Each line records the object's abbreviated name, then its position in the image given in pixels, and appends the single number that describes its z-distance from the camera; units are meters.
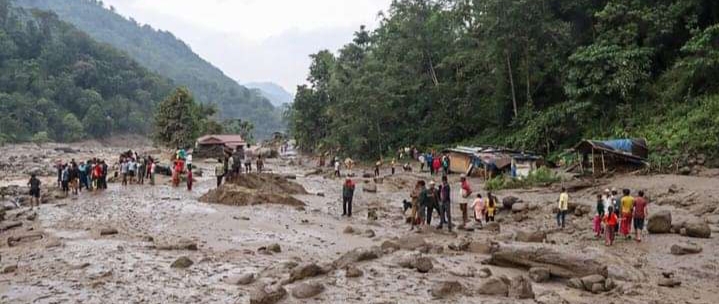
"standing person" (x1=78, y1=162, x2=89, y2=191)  29.34
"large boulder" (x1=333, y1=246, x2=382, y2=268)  13.23
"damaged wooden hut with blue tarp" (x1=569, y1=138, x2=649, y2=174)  28.95
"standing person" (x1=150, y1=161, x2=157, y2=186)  32.25
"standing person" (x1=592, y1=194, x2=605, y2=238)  17.53
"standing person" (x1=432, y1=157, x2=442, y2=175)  40.66
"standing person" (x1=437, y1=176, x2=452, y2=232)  19.22
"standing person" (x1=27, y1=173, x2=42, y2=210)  25.25
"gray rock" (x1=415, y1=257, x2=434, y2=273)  12.69
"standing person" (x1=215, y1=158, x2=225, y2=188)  29.42
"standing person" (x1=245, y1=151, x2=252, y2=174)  42.19
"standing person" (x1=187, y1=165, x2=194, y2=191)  30.19
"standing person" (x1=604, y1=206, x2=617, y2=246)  16.47
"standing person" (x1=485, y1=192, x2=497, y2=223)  21.12
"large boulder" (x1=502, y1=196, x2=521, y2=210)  24.16
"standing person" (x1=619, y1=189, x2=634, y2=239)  16.91
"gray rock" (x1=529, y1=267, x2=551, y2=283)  12.17
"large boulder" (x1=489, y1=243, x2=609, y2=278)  12.15
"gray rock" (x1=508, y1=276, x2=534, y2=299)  10.86
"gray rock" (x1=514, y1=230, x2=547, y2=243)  16.62
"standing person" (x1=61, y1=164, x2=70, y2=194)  28.42
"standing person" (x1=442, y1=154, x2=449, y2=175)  39.12
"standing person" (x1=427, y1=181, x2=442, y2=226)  19.77
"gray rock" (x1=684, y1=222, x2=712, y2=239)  16.58
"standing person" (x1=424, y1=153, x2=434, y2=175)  40.81
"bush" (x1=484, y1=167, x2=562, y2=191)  29.69
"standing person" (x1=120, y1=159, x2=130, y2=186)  31.97
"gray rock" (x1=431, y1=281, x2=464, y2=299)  10.99
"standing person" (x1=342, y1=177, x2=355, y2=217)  22.69
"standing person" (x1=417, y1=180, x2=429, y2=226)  19.91
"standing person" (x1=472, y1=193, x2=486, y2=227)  20.73
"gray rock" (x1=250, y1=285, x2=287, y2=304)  10.22
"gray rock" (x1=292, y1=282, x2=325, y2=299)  10.82
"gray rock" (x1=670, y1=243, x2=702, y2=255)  14.93
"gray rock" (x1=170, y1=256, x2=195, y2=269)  13.12
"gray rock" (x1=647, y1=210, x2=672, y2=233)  17.53
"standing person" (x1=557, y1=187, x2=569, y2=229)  19.17
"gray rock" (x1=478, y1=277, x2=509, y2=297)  11.07
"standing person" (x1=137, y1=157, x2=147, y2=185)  32.44
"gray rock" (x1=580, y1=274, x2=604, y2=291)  11.42
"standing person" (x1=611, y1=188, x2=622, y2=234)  17.39
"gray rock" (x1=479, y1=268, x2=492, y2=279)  12.35
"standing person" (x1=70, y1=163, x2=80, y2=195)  28.73
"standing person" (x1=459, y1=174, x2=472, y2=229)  25.88
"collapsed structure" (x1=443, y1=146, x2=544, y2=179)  34.07
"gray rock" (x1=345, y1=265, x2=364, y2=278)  12.25
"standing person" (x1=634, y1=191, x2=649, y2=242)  16.64
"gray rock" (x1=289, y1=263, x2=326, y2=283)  11.87
